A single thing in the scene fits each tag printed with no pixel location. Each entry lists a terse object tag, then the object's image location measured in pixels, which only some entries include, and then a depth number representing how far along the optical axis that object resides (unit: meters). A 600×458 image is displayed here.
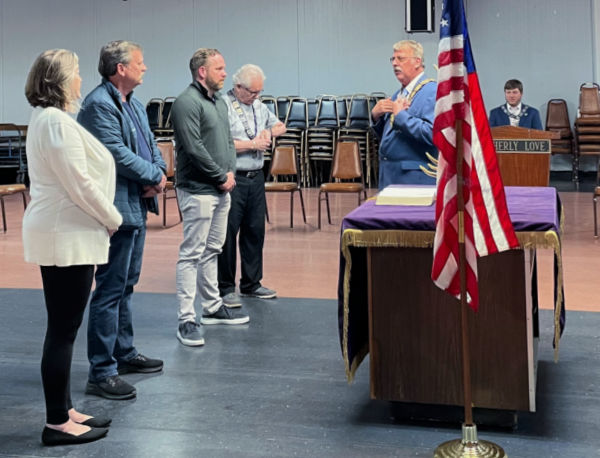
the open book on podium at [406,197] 3.61
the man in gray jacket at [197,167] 4.64
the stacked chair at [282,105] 13.79
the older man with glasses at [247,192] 5.44
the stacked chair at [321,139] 12.91
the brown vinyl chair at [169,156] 9.52
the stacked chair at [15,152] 13.54
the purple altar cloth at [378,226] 3.28
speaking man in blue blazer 4.61
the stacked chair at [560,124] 12.73
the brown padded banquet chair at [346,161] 9.31
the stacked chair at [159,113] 13.94
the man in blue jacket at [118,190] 3.76
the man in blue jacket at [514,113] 9.15
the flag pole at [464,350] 2.99
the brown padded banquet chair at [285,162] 9.40
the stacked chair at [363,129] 12.60
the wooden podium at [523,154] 6.66
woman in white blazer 3.08
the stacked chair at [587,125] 12.20
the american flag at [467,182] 2.98
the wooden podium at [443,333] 3.27
